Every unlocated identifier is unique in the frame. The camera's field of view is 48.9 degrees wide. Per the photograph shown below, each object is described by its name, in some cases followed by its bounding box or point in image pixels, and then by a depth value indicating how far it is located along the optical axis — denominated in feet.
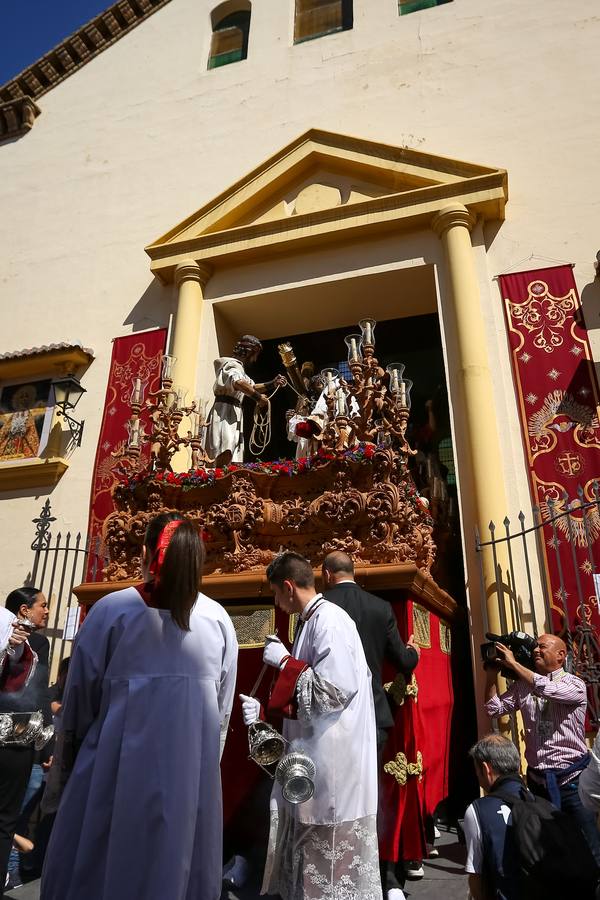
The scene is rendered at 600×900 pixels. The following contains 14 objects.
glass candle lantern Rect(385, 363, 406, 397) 21.17
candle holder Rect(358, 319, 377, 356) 20.48
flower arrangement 19.48
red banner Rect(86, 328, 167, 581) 29.65
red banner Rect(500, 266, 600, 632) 21.94
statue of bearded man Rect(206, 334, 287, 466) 24.63
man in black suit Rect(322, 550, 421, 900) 13.60
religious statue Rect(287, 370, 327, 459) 21.84
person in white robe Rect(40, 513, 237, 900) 7.34
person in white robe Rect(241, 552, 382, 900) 10.36
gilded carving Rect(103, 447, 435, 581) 18.86
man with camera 13.42
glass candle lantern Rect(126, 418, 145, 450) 22.93
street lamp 31.42
